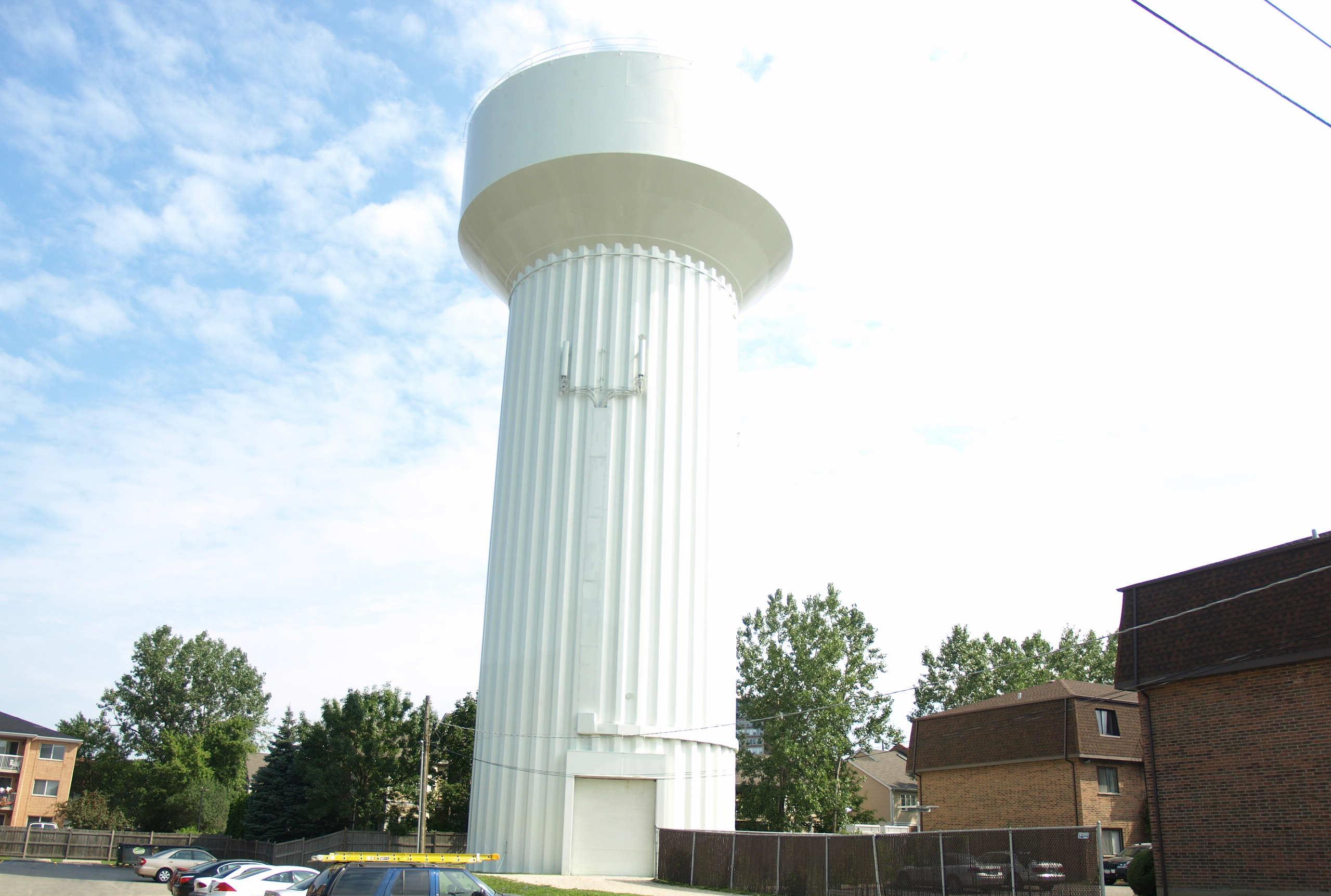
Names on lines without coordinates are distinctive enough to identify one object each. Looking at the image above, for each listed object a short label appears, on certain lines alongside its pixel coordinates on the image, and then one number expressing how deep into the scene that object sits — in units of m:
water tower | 21.25
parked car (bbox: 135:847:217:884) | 30.70
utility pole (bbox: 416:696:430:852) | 29.16
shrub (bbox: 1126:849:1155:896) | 18.89
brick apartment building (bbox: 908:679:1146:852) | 31.34
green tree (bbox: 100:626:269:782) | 68.25
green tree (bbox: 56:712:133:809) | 63.06
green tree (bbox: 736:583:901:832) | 43.69
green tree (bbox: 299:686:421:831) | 40.16
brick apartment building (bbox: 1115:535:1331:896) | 15.74
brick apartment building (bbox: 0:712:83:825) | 57.75
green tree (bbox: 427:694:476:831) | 40.31
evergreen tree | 41.62
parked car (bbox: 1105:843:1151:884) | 26.83
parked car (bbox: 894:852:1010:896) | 17.23
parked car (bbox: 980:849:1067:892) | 16.47
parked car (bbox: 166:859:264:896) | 20.66
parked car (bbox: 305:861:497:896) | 12.27
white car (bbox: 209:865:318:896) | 19.17
